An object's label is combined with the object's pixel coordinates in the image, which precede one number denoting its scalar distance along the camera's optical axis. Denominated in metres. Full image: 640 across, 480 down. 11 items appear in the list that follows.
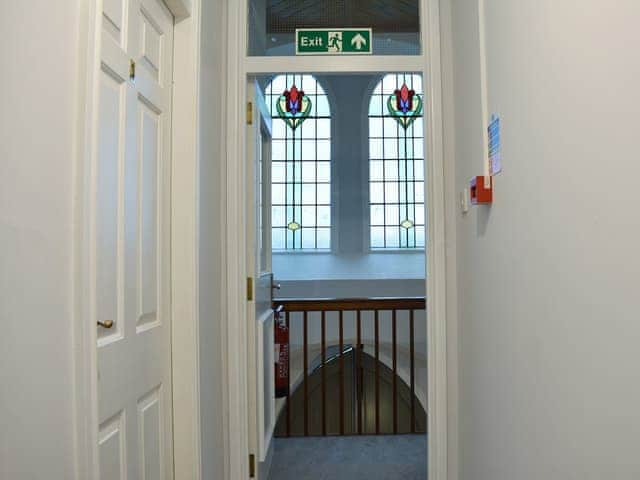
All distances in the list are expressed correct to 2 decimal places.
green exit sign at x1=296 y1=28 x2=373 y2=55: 2.49
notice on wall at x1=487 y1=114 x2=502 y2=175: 1.68
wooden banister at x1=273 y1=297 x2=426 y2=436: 3.56
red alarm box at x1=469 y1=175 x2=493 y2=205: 1.78
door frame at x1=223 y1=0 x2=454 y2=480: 2.35
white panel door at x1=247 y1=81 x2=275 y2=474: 2.45
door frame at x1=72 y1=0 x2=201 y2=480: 1.86
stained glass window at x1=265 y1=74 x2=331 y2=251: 6.54
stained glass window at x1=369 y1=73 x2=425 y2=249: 6.58
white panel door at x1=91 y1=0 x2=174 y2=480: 1.31
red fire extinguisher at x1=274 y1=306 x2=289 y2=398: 3.20
